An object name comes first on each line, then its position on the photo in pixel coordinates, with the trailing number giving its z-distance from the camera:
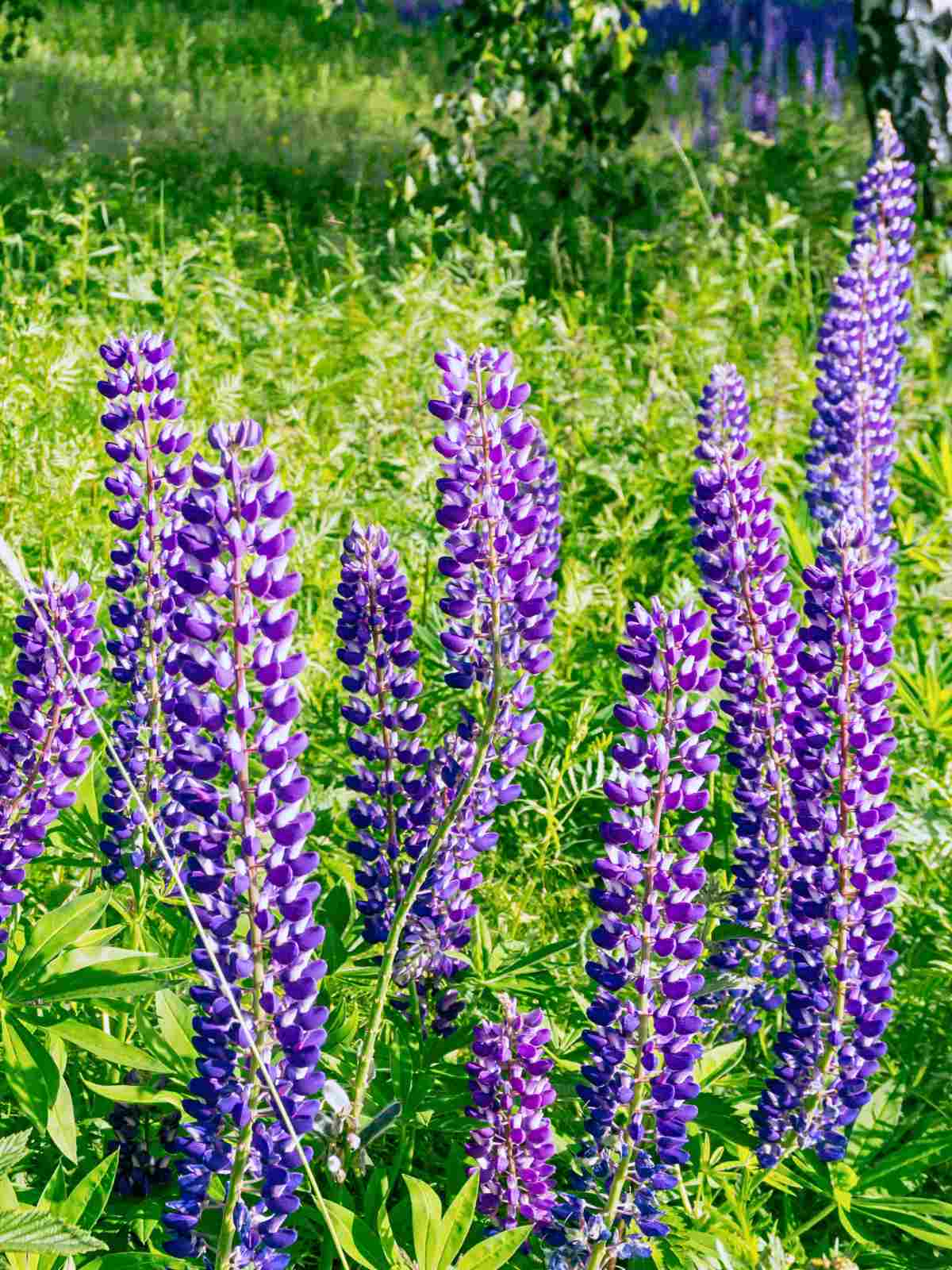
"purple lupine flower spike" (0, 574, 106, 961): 2.20
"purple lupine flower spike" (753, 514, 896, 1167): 2.04
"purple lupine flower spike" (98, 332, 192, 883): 2.29
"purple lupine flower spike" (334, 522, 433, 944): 2.23
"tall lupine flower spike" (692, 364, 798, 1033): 2.29
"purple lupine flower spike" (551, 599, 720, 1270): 1.80
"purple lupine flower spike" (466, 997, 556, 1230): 1.99
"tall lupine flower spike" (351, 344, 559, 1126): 1.95
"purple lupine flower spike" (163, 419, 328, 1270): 1.59
